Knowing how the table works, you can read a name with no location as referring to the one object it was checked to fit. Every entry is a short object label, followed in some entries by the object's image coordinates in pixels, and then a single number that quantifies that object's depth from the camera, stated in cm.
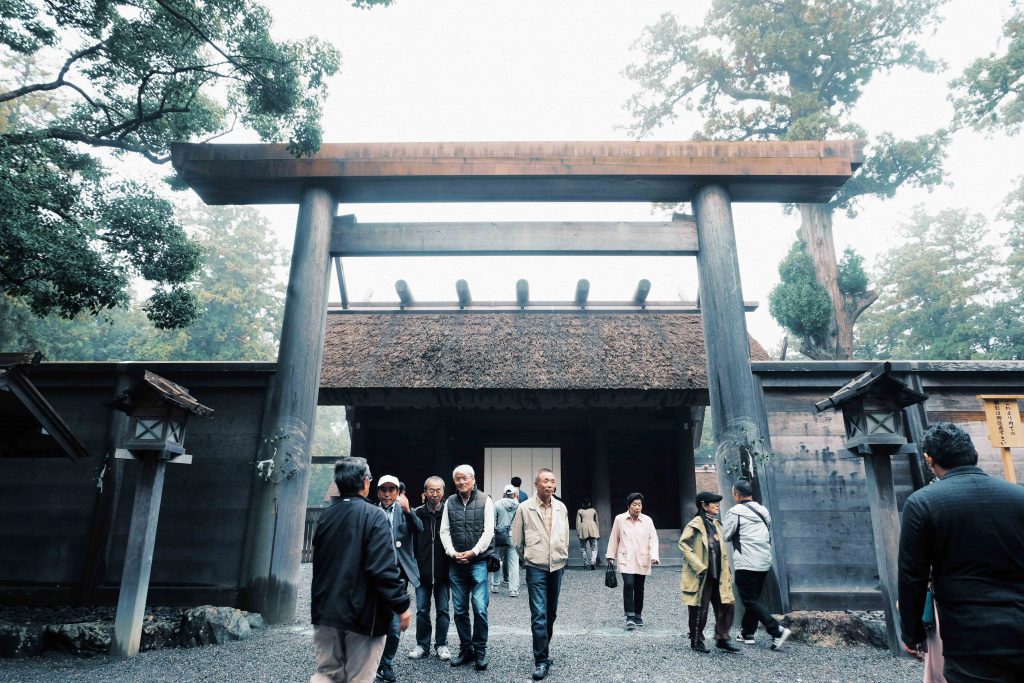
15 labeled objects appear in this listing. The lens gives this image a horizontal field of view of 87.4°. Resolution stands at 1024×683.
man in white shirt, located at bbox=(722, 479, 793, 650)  486
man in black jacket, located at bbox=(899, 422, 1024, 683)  211
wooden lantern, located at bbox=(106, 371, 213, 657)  457
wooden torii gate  615
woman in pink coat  568
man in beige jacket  404
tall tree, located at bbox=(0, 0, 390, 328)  571
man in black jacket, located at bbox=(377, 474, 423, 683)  391
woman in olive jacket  471
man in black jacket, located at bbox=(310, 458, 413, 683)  266
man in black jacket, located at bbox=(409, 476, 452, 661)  440
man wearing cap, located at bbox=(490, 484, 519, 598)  684
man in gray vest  423
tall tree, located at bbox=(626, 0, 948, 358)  1320
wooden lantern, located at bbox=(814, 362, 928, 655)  471
